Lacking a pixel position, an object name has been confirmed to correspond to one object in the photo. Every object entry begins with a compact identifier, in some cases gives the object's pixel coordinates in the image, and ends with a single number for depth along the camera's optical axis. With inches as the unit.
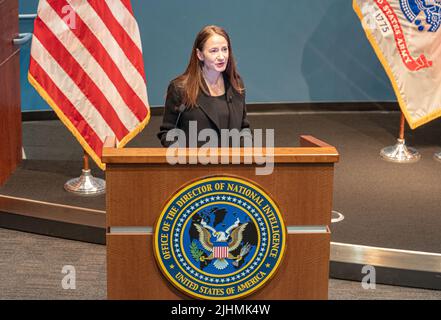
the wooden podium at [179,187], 179.0
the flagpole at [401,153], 378.5
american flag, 303.0
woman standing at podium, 230.4
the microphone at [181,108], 232.4
